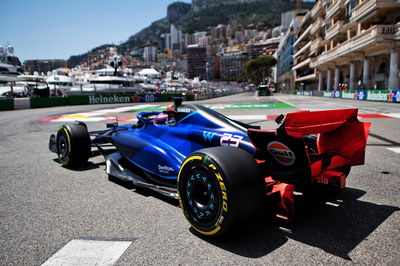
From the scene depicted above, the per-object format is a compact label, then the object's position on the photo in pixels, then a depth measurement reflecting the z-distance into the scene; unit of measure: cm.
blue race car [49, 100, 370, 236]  252
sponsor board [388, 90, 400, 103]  2279
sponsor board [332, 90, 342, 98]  3740
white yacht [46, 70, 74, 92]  3950
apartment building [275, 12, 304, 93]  8947
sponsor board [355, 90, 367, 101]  2887
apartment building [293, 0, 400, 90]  2784
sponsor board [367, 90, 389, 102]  2479
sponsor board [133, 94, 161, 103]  3356
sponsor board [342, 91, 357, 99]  3173
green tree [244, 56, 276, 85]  11800
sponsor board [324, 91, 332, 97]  4337
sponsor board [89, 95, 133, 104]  3066
